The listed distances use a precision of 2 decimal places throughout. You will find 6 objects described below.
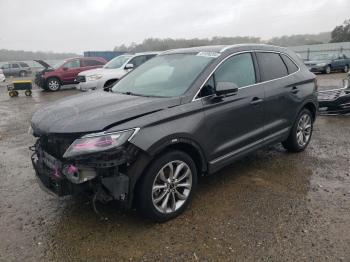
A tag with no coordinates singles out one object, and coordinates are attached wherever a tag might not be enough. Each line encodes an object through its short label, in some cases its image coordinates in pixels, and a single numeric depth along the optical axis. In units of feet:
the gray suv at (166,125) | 9.82
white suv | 41.30
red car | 56.44
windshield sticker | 13.28
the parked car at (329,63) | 74.62
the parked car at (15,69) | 107.45
